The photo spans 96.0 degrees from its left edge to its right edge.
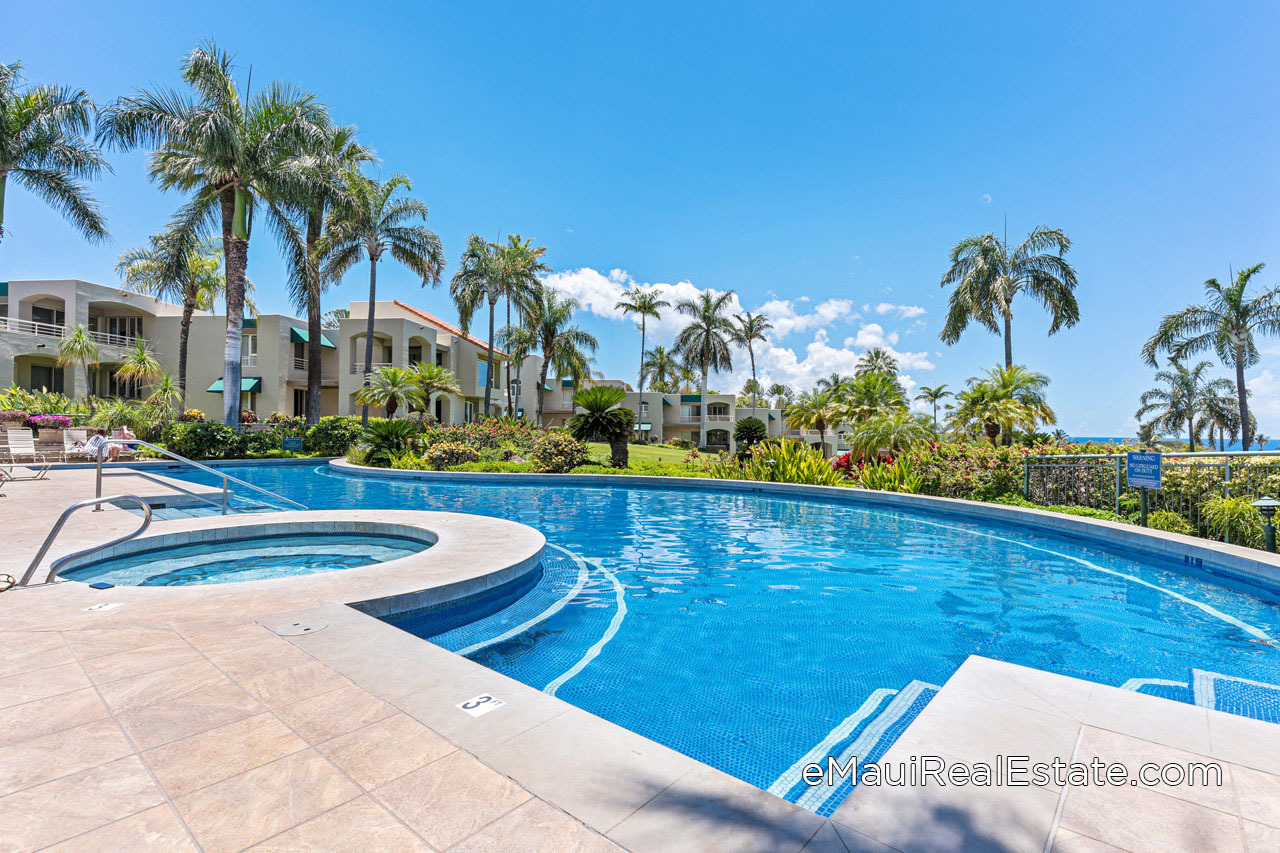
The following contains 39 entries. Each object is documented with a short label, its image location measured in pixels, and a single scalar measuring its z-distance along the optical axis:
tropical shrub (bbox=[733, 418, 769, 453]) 30.73
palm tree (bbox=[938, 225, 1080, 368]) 25.67
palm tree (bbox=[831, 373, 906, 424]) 24.75
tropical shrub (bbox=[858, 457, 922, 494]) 14.25
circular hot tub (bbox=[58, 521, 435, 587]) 6.36
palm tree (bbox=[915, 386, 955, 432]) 50.31
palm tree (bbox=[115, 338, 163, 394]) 28.42
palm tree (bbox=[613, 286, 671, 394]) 44.47
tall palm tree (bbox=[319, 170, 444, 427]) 26.36
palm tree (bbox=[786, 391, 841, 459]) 33.47
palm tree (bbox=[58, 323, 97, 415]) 27.25
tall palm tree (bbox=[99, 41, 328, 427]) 19.16
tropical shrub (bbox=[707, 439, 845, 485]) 16.16
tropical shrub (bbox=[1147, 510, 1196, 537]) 8.86
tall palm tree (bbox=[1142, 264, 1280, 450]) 26.06
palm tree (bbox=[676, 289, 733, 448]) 44.38
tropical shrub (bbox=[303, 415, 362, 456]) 24.28
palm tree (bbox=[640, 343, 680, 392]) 59.62
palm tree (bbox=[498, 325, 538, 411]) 37.69
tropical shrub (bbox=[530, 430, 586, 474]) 18.70
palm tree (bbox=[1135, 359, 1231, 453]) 47.69
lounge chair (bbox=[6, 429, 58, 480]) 17.13
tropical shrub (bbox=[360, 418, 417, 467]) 21.33
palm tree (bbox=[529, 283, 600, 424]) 38.03
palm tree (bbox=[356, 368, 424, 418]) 26.05
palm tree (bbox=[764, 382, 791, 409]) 80.75
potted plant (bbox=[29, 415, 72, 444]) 21.25
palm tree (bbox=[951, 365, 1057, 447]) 20.60
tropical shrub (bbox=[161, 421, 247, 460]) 21.19
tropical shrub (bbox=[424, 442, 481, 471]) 19.75
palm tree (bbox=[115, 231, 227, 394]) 23.97
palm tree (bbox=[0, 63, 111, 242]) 18.56
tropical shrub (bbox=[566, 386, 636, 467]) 20.16
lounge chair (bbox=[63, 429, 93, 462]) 19.27
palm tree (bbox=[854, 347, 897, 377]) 62.44
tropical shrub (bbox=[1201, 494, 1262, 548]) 7.75
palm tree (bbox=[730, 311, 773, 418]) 47.94
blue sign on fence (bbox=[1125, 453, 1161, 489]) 8.84
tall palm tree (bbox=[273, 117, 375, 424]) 20.69
